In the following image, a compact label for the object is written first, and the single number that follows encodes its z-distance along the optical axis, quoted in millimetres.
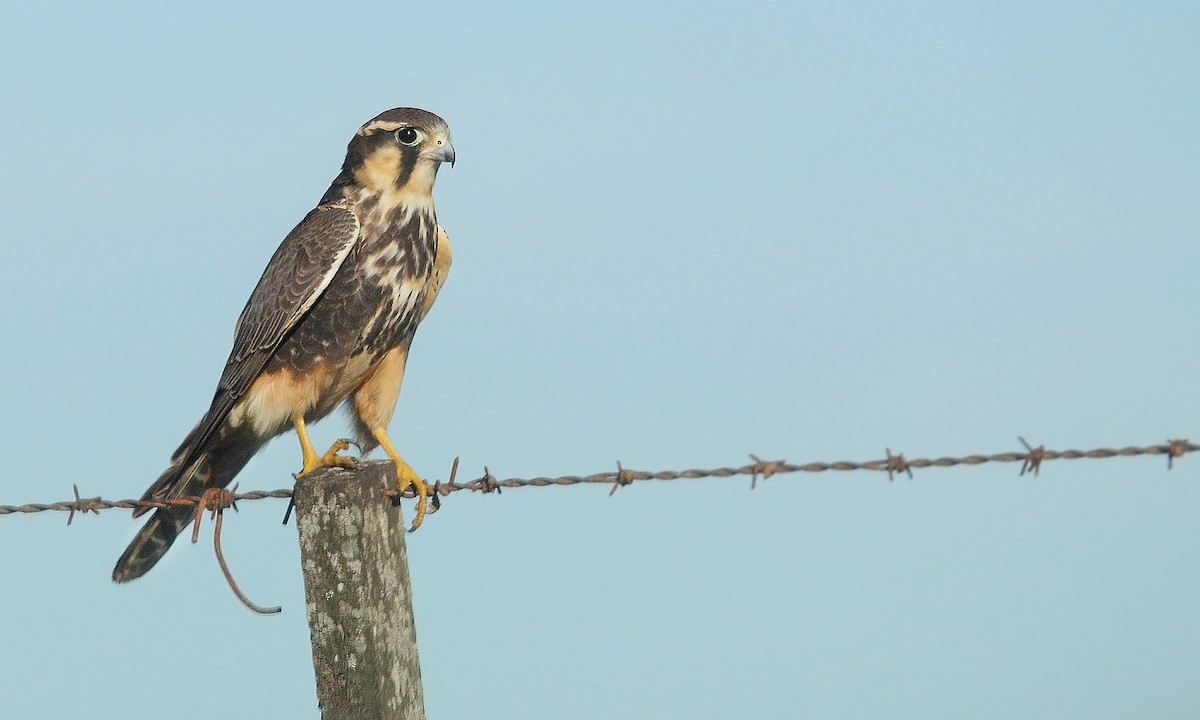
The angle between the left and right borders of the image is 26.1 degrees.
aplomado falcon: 9656
